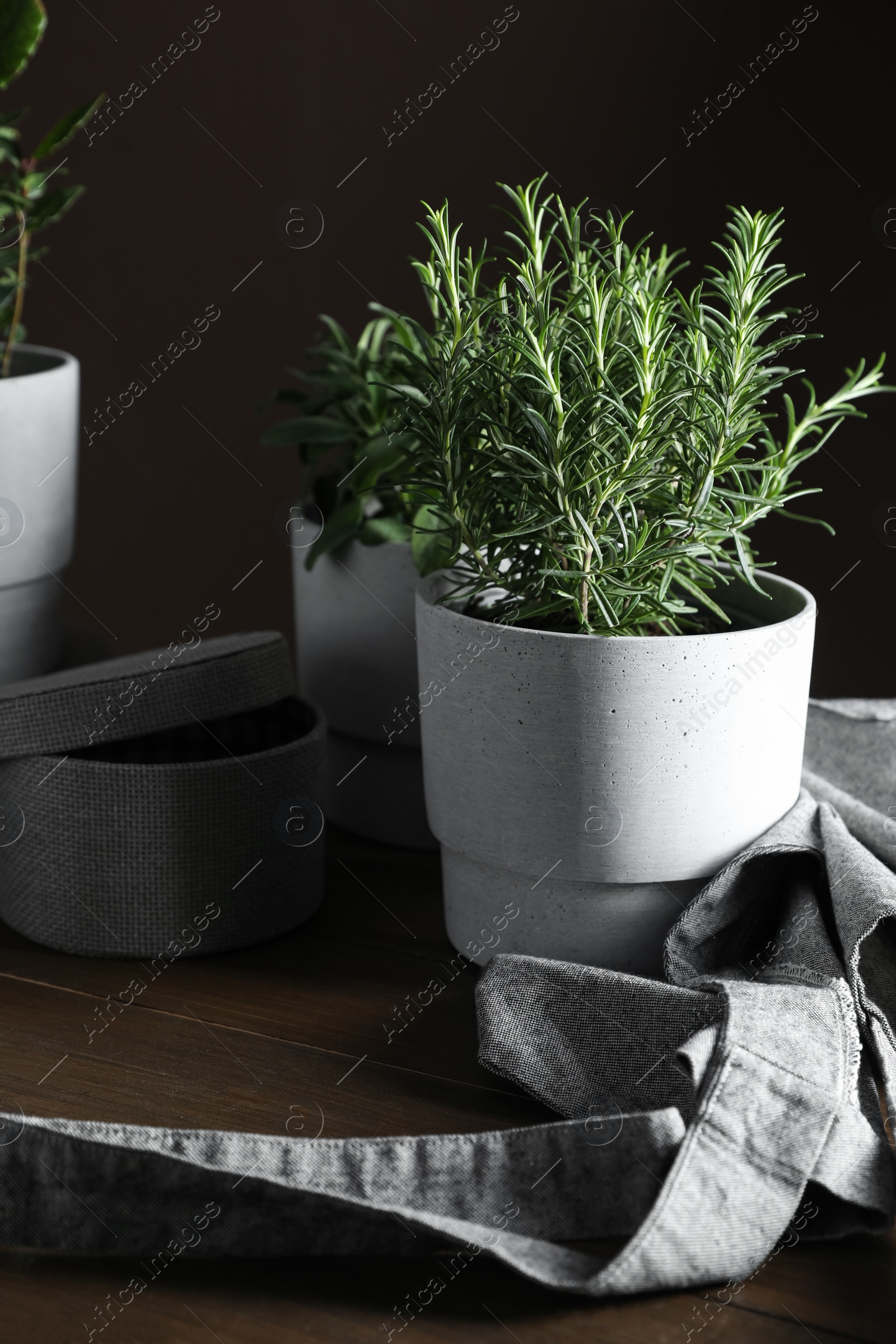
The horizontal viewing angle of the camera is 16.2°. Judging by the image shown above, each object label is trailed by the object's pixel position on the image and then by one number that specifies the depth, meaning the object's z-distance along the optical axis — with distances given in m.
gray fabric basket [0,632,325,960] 1.25
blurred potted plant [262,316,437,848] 1.34
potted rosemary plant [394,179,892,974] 1.18
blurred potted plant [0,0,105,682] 1.37
